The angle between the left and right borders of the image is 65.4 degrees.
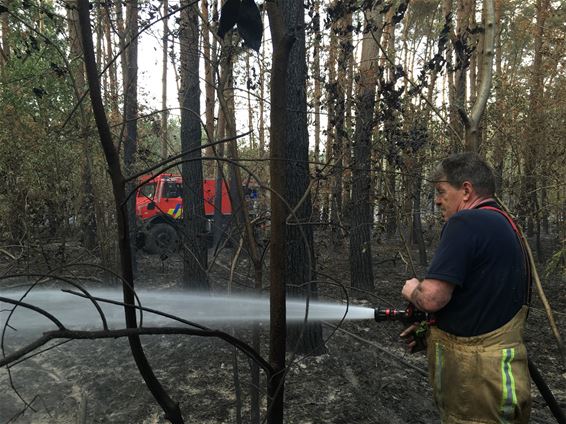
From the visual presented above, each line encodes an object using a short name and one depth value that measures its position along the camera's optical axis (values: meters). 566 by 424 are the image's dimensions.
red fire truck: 13.46
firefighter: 1.94
